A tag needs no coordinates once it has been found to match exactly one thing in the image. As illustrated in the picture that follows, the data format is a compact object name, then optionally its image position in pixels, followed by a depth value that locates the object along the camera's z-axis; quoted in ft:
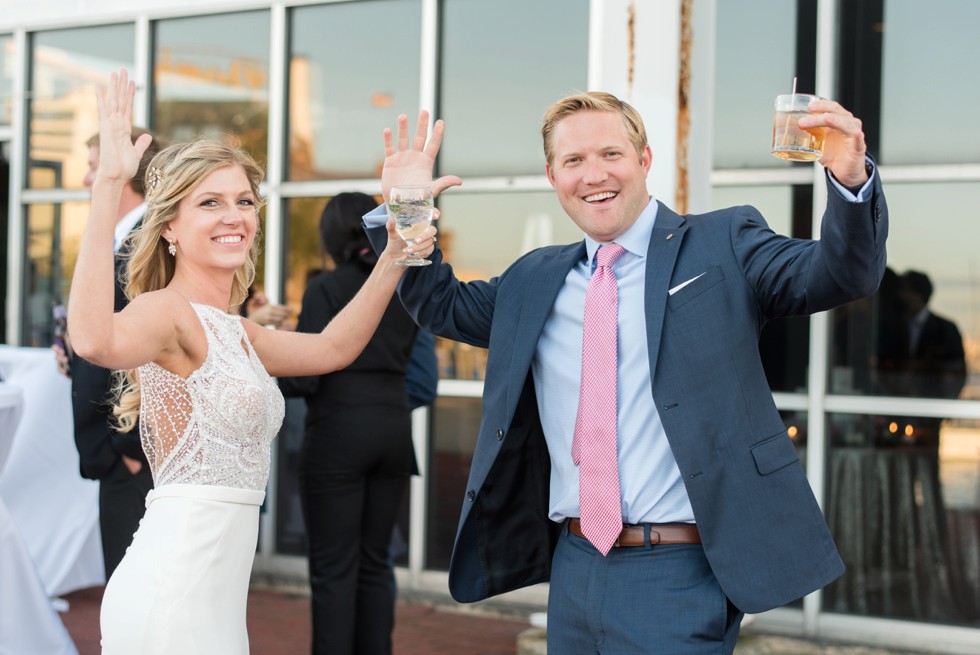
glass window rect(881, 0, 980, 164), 16.97
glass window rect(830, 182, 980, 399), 16.92
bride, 7.86
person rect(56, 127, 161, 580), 12.47
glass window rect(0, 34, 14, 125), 24.13
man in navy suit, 8.11
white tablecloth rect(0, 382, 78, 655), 14.37
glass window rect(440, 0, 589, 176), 19.57
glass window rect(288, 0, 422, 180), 20.75
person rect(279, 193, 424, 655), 14.16
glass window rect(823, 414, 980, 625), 16.79
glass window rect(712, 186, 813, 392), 17.58
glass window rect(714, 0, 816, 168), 17.90
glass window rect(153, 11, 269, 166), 21.85
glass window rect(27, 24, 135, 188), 23.32
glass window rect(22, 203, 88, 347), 23.48
